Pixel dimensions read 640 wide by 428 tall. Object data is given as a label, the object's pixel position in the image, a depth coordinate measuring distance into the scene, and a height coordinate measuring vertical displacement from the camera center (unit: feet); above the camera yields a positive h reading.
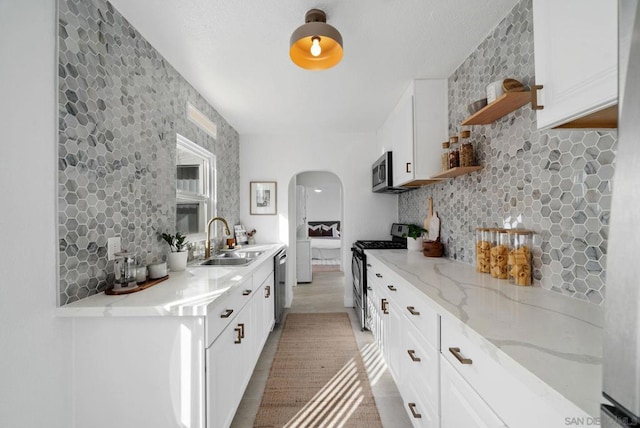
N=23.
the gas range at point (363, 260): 9.97 -1.78
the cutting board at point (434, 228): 8.58 -0.44
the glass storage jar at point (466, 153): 6.29 +1.41
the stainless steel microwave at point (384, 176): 10.26 +1.54
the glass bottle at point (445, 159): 7.15 +1.48
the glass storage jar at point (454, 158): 6.65 +1.36
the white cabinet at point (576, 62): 2.40 +1.50
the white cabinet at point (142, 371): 4.03 -2.34
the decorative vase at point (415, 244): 9.43 -1.05
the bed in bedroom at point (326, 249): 24.64 -3.14
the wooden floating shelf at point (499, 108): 4.54 +1.95
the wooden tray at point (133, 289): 4.54 -1.31
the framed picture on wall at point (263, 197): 13.20 +0.81
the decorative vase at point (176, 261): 6.49 -1.13
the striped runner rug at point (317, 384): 5.82 -4.33
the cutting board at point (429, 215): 9.11 -0.03
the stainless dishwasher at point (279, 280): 10.19 -2.64
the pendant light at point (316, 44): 4.85 +3.14
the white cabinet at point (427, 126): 7.96 +2.58
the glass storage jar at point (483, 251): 5.66 -0.77
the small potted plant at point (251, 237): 12.69 -1.07
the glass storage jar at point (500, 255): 5.13 -0.78
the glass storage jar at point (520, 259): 4.66 -0.77
